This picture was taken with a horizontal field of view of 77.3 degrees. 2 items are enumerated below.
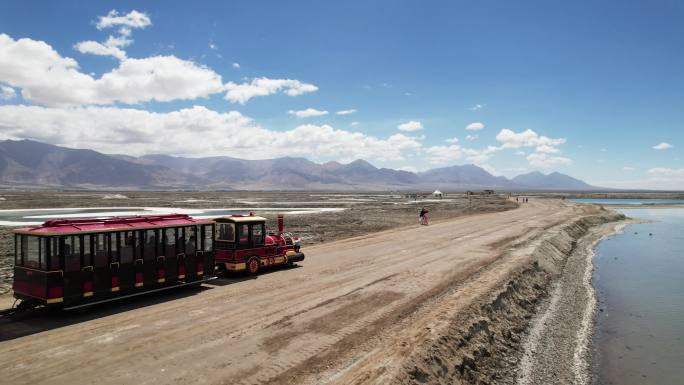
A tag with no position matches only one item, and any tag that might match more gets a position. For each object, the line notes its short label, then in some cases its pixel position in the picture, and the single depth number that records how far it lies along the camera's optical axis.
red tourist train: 13.18
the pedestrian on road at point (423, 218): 45.50
